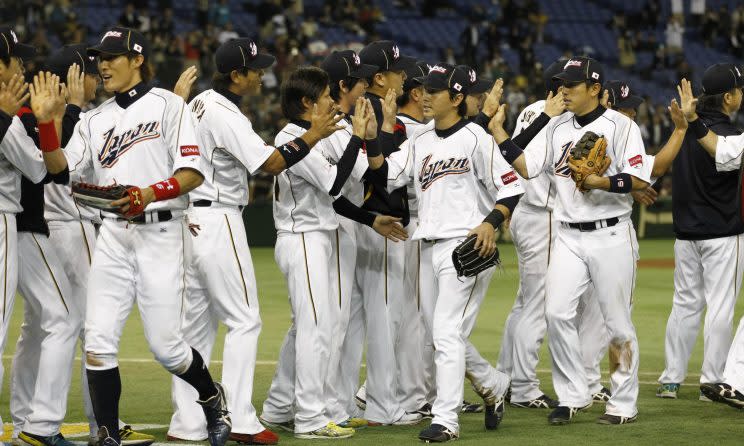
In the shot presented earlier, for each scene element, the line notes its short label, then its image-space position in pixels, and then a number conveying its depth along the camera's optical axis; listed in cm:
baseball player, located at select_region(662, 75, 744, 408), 1687
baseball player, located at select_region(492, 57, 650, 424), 1514
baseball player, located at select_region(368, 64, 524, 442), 1416
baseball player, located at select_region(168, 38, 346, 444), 1384
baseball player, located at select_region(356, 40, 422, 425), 1551
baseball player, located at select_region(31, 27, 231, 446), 1282
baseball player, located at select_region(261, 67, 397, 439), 1438
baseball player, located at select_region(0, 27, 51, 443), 1271
